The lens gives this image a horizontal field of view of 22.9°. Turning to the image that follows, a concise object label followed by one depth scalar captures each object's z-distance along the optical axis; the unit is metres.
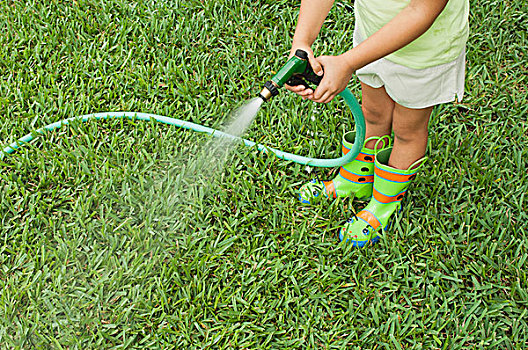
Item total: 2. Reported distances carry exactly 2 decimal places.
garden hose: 3.14
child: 2.81
